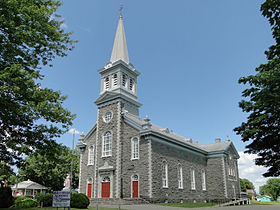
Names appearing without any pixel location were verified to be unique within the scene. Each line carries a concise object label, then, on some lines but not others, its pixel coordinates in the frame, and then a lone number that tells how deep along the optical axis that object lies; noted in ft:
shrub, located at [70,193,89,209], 67.72
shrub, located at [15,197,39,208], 67.72
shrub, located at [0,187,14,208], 65.26
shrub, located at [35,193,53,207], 69.56
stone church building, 93.56
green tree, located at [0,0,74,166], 45.47
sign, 51.42
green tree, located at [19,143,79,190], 148.66
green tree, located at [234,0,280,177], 38.47
